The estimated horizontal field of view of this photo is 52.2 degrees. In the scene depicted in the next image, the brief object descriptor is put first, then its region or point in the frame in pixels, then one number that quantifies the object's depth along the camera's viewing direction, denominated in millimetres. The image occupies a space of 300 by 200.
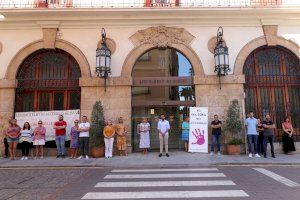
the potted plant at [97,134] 12898
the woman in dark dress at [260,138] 12923
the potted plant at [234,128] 12973
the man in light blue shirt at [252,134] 12703
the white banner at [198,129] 13328
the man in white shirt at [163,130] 13070
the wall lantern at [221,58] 13430
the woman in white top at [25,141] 12870
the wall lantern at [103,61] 13490
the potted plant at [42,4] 14750
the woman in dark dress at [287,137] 13086
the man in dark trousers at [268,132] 12547
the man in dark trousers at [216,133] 13023
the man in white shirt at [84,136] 12773
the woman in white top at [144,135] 13539
